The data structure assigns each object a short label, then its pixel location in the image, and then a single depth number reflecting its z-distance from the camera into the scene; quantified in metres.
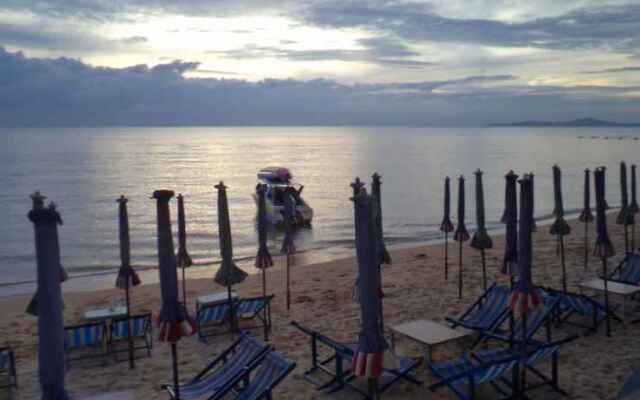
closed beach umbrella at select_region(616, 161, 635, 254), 14.84
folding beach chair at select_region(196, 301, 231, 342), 10.72
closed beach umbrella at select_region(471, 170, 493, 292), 11.60
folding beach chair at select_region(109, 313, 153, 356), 9.86
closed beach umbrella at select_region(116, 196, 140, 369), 9.23
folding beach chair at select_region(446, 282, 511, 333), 9.43
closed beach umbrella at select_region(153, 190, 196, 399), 6.21
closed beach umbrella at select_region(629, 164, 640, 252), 16.47
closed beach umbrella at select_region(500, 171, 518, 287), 8.36
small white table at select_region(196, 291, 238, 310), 11.46
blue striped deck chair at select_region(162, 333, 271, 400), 7.32
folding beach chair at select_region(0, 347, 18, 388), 8.33
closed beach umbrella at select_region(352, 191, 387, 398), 5.64
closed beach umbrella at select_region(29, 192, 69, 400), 4.57
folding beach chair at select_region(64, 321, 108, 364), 9.62
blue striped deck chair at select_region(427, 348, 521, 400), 6.76
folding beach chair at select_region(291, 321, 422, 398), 7.68
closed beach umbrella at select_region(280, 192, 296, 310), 12.38
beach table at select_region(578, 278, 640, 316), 10.34
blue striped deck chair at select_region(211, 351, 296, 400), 6.89
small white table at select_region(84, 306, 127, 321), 10.71
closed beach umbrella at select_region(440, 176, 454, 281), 14.71
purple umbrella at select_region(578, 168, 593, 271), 15.54
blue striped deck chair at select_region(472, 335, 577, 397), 7.27
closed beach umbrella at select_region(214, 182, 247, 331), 9.77
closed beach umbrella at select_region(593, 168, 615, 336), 9.66
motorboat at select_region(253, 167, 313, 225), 30.97
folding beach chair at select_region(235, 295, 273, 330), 10.86
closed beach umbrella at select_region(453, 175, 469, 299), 12.61
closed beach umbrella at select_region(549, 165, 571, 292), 13.74
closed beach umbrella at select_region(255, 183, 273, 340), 11.07
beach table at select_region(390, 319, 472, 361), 8.62
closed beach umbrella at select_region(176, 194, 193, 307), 10.31
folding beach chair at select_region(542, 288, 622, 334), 9.81
